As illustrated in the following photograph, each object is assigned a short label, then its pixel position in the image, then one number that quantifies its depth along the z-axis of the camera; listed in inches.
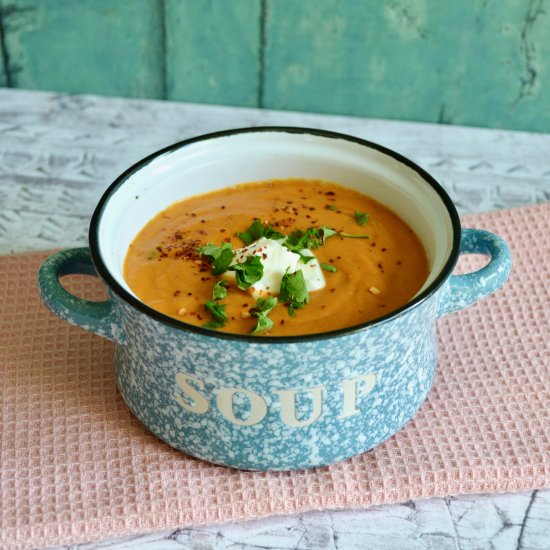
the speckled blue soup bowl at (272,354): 16.2
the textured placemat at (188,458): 17.0
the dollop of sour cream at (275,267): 18.1
